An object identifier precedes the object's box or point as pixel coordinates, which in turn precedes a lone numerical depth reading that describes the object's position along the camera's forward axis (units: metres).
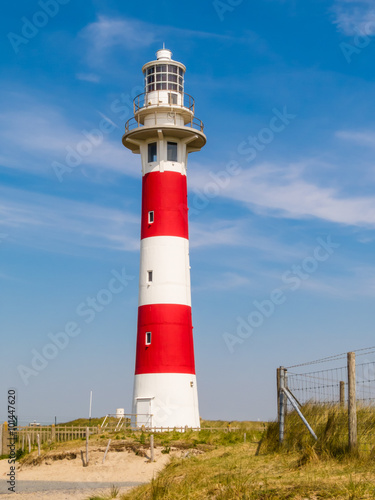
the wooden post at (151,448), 25.48
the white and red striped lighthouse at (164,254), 31.53
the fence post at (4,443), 31.30
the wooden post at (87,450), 25.88
